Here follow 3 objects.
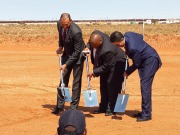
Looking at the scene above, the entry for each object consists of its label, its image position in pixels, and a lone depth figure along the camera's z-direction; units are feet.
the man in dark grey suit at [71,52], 28.86
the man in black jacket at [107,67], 28.19
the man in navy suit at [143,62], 27.61
